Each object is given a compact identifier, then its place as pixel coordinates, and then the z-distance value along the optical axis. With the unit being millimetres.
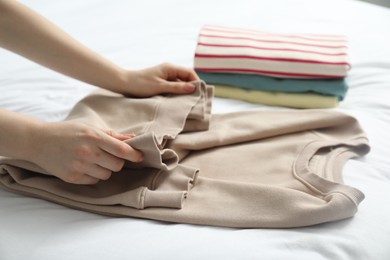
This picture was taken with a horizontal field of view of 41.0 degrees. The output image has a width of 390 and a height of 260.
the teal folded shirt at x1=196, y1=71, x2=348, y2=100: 1021
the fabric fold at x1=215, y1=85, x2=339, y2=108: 1023
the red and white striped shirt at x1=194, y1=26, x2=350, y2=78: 1031
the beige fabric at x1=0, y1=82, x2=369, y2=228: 687
